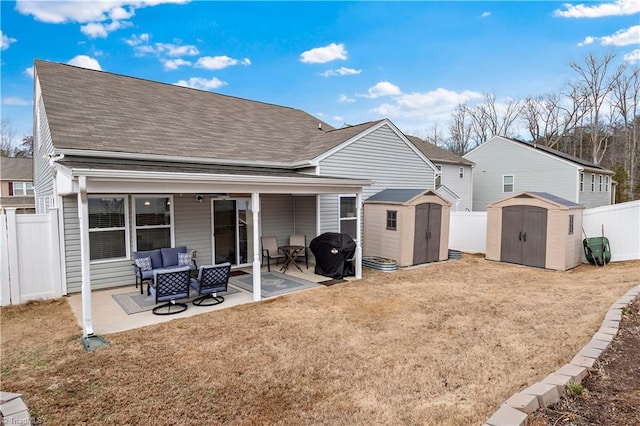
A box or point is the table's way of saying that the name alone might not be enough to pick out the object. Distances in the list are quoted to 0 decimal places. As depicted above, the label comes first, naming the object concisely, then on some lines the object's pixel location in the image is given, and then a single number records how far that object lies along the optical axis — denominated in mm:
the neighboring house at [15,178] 29188
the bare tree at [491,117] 35969
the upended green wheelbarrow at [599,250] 10598
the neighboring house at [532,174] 20219
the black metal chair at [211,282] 6707
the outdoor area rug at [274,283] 8012
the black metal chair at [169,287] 6246
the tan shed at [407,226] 10367
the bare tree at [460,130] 38406
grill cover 9203
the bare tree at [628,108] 28922
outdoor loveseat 7688
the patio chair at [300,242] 10789
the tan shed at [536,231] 10055
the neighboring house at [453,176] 20203
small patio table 10102
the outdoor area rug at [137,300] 6633
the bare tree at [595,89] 29203
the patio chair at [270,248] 10265
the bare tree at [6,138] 36250
